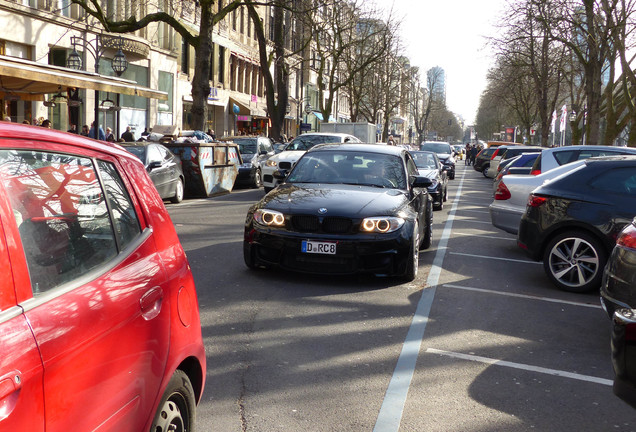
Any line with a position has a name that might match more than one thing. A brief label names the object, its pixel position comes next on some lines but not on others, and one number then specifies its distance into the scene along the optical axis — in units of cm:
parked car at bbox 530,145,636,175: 1358
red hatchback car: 201
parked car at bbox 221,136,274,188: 2369
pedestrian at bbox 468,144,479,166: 6629
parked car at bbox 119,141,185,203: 1600
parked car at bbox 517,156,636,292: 809
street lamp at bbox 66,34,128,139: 2469
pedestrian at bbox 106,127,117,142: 2387
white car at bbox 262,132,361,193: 1981
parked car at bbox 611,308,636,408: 354
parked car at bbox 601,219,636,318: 509
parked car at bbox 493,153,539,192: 2133
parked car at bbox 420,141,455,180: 3428
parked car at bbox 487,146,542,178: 3082
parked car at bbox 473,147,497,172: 4502
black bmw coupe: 763
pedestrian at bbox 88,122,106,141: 2356
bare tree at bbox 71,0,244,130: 2473
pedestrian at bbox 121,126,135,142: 2622
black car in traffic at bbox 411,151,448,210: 1752
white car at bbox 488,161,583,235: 1123
